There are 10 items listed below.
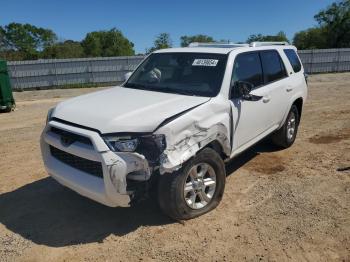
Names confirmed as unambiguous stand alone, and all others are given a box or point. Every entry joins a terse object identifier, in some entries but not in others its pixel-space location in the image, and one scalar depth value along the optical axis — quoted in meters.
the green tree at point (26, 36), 73.62
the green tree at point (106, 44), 56.44
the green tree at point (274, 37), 61.28
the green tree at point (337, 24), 49.29
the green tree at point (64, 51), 50.86
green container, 11.49
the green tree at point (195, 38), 65.62
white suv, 3.51
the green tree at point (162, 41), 45.79
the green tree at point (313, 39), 52.77
